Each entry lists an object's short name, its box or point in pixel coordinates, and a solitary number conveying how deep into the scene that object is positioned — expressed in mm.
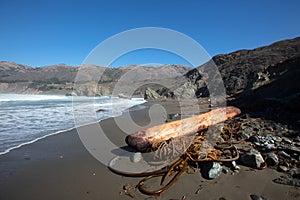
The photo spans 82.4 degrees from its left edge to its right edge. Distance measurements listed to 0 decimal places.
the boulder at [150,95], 43894
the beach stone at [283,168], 3071
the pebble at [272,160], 3288
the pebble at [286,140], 4332
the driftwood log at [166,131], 4305
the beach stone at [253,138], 4659
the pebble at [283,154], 3474
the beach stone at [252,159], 3260
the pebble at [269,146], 3957
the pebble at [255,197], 2484
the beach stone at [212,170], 3090
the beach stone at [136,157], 3908
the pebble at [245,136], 4995
